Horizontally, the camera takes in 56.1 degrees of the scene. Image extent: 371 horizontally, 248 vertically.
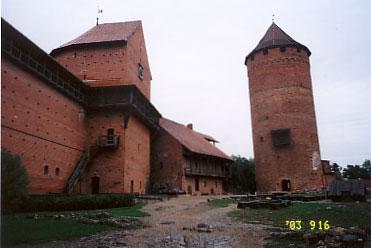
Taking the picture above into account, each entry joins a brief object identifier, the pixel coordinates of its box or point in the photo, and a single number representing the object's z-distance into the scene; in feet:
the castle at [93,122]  59.82
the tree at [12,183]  42.68
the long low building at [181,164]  112.16
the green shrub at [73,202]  53.42
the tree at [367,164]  212.64
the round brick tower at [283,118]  111.24
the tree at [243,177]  164.14
